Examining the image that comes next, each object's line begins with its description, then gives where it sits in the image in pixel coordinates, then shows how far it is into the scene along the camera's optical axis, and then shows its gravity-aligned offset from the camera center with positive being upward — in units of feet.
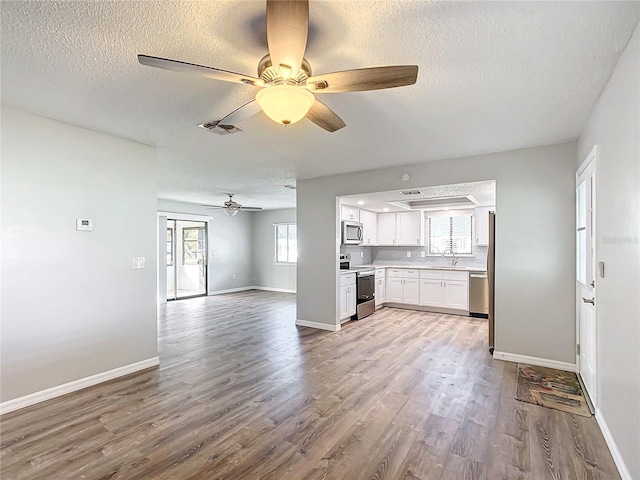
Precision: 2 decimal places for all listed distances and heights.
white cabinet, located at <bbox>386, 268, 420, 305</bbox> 21.75 -3.07
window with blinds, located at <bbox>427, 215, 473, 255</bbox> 22.40 +0.57
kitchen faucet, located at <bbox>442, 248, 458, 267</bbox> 22.41 -1.02
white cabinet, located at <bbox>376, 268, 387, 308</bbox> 21.83 -3.13
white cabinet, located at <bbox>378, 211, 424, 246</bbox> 23.16 +0.92
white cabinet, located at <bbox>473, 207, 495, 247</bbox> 20.76 +1.04
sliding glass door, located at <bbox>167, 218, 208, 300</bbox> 27.76 -1.80
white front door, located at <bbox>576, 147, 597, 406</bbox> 8.66 -0.91
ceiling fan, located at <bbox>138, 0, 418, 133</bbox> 4.59 +2.70
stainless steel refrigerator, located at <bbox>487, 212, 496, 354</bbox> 13.23 -1.26
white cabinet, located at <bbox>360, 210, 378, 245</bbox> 22.59 +1.02
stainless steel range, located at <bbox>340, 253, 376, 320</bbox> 19.27 -2.91
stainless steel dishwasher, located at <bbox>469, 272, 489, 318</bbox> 19.35 -3.16
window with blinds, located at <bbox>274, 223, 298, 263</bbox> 31.42 -0.16
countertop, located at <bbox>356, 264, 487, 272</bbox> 20.13 -1.71
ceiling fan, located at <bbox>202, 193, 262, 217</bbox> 23.28 +2.44
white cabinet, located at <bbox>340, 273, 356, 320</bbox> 17.62 -3.02
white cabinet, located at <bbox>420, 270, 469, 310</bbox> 20.06 -3.01
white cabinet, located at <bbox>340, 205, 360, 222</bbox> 19.77 +1.74
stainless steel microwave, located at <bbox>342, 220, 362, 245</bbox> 19.69 +0.51
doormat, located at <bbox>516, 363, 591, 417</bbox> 8.96 -4.47
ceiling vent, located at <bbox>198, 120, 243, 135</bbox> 8.22 +2.93
